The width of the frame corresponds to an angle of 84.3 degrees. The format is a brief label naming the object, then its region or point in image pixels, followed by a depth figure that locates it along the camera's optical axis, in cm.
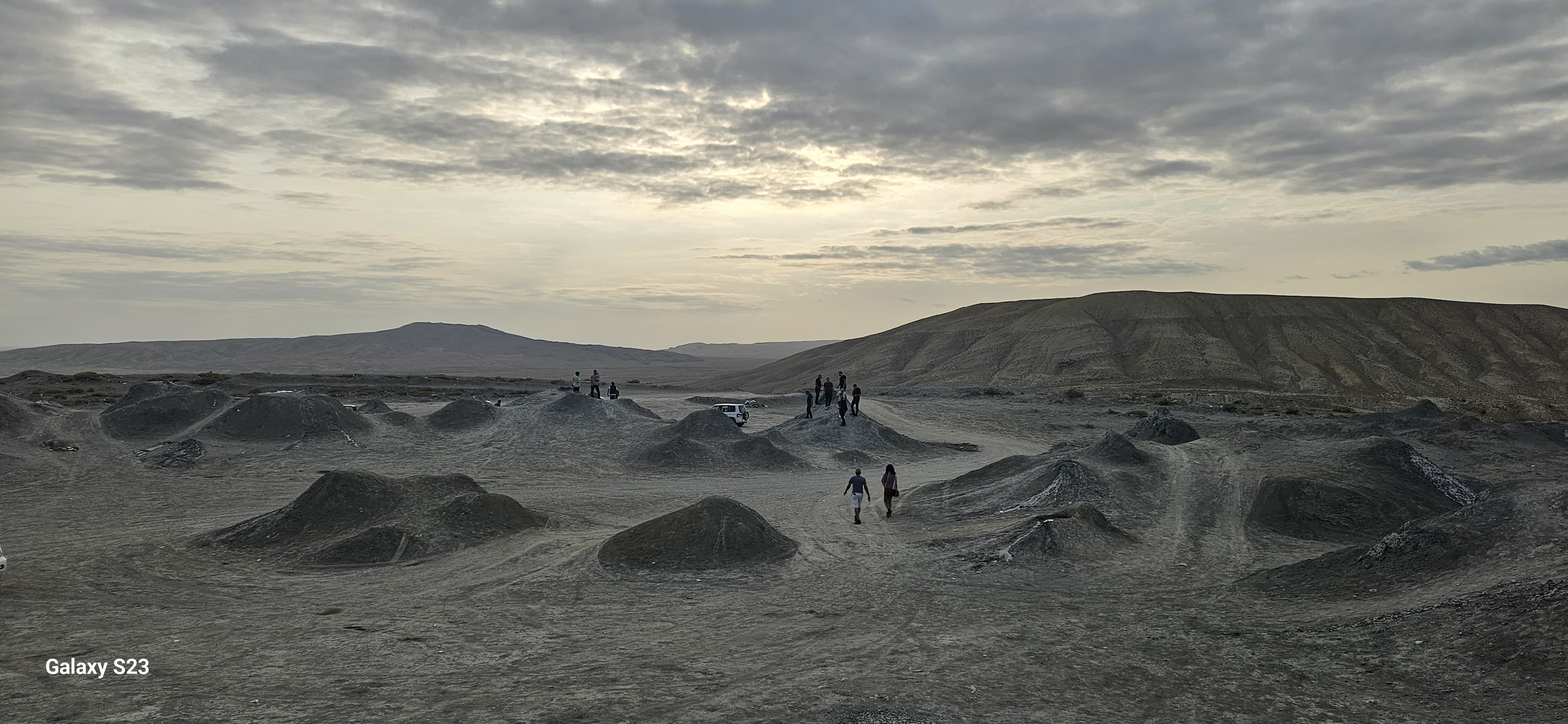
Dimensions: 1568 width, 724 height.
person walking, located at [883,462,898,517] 2539
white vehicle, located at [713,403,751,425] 5219
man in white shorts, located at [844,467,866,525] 2441
